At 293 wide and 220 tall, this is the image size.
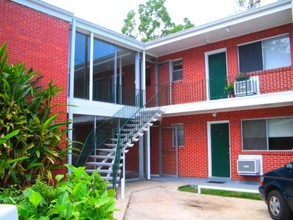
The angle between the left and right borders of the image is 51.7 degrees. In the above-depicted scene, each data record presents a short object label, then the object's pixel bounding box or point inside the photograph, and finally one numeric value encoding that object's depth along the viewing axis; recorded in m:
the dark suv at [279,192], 5.94
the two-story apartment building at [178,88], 9.69
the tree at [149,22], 29.33
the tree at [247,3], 25.64
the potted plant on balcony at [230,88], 11.59
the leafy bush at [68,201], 2.39
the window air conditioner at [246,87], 11.04
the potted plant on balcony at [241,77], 11.27
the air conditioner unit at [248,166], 10.96
